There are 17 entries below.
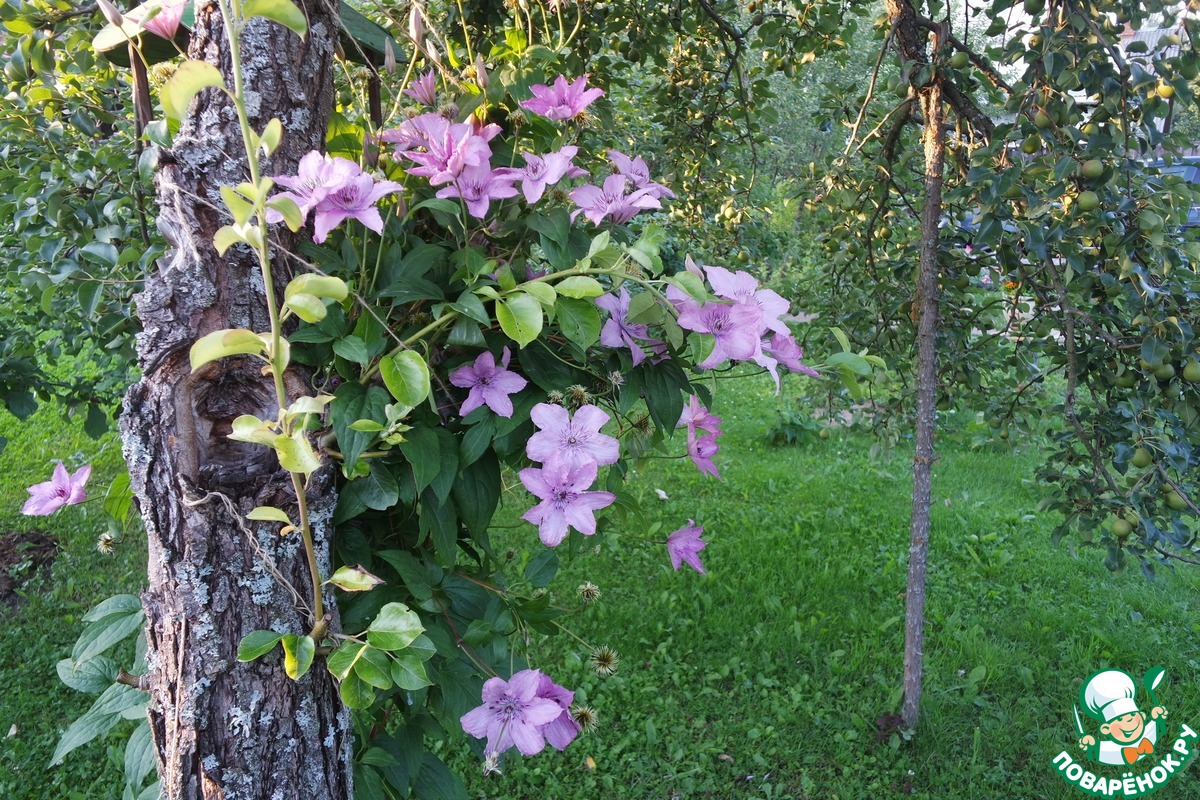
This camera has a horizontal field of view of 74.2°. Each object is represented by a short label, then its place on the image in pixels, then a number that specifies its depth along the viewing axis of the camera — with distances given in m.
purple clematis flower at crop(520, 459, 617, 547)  0.92
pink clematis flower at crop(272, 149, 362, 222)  0.83
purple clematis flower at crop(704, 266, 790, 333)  0.94
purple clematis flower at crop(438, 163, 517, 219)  0.93
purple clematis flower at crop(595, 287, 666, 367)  0.96
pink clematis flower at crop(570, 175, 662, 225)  1.01
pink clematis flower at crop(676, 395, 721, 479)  1.16
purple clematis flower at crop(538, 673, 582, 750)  1.09
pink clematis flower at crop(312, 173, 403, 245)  0.84
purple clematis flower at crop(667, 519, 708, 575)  1.34
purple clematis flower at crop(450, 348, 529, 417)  0.95
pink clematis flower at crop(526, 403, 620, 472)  0.90
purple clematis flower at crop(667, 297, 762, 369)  0.91
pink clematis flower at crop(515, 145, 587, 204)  0.95
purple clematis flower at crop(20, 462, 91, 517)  1.09
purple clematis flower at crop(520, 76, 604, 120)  1.03
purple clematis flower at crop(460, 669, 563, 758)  1.03
